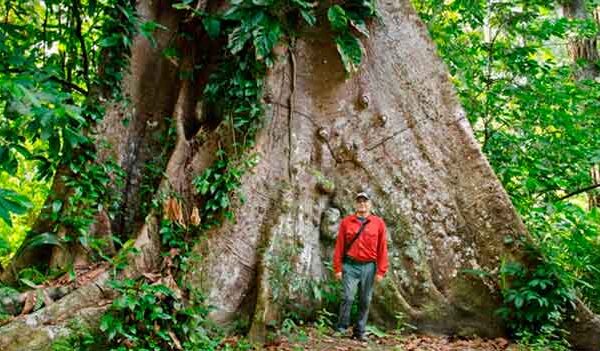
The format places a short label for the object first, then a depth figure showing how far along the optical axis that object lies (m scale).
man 5.52
